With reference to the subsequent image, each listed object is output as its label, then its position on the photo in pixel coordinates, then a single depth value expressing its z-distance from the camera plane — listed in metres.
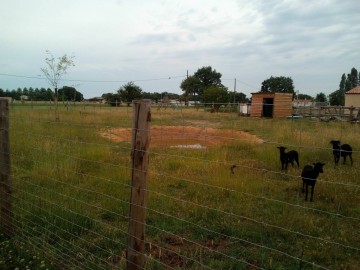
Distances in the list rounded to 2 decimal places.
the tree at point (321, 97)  79.23
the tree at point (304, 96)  105.09
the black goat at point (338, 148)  9.29
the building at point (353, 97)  43.57
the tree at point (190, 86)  80.29
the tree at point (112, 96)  57.78
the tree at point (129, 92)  56.56
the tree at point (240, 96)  77.66
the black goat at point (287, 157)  8.64
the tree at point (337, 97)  71.06
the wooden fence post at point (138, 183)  2.60
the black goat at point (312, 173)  6.29
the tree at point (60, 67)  24.61
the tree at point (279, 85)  95.69
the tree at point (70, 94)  51.87
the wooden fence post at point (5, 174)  4.33
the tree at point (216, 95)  55.97
